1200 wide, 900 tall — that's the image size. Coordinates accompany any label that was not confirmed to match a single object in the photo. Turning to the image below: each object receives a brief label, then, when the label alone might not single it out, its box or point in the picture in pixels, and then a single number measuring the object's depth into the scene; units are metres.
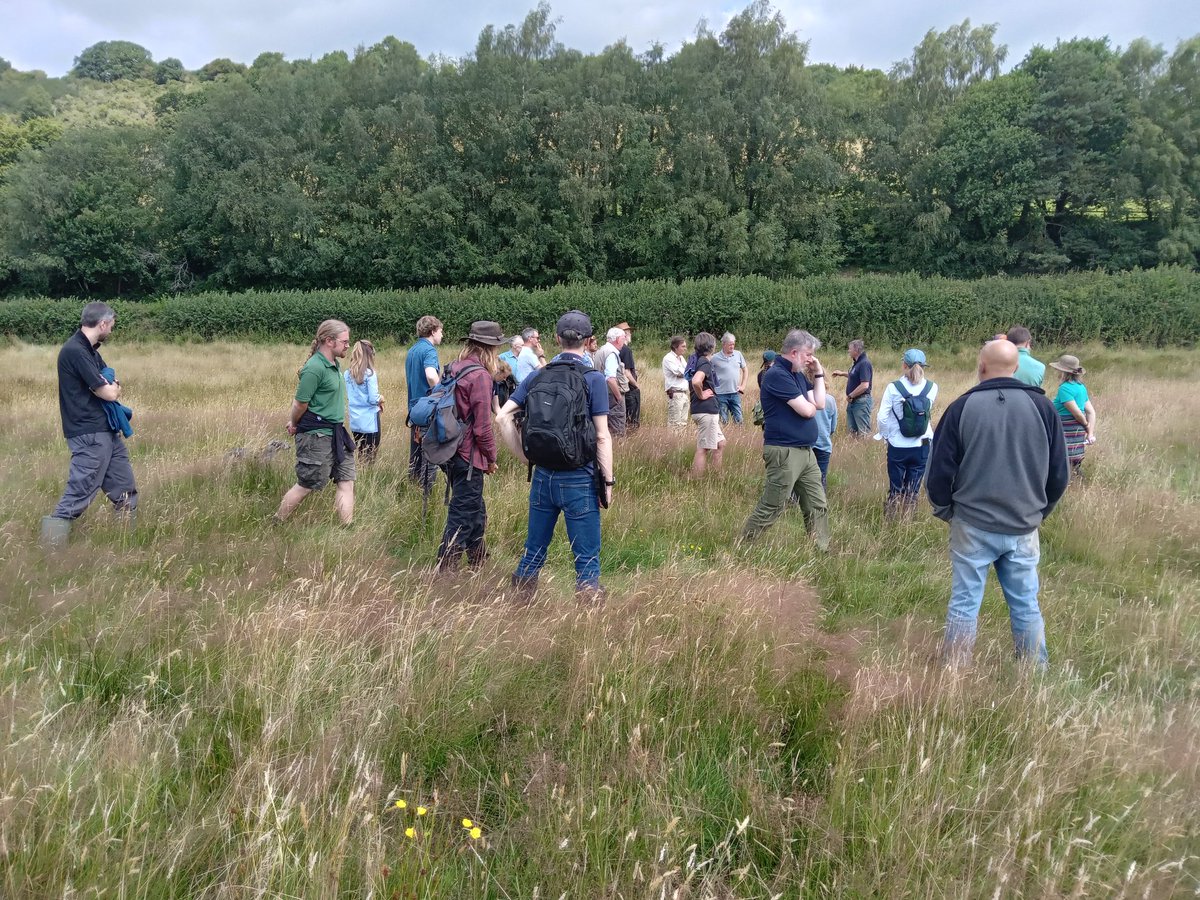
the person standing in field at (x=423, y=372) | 6.56
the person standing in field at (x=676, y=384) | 9.93
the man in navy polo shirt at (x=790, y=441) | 5.66
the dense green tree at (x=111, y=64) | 118.94
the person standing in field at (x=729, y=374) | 10.06
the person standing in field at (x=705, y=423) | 8.17
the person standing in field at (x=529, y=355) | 8.50
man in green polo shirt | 5.50
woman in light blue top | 7.22
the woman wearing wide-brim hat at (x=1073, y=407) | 7.30
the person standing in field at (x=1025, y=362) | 7.63
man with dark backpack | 4.04
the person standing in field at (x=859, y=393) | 9.90
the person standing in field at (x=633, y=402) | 10.73
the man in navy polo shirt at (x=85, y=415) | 4.94
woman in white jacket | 6.74
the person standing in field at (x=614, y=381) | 9.12
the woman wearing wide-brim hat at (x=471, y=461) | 4.94
